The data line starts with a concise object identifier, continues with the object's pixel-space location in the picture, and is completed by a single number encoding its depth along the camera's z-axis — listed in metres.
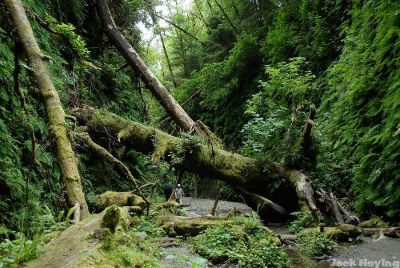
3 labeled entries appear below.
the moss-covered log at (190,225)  6.08
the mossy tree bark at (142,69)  9.44
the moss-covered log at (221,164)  7.84
